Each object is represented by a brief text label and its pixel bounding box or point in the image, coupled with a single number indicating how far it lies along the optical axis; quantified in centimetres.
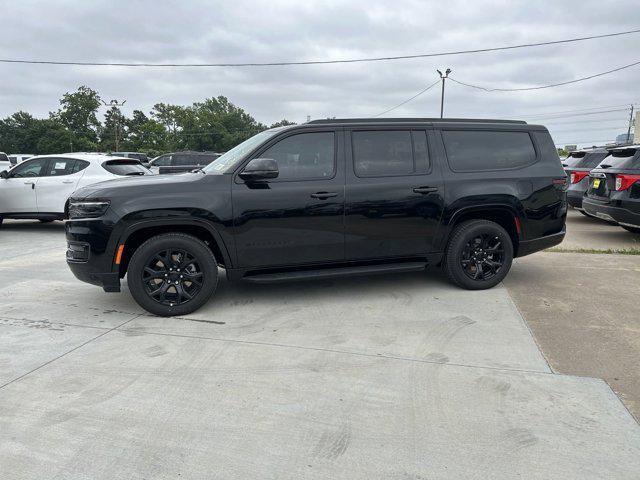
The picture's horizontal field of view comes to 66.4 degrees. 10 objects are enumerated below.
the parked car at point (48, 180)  998
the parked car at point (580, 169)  1137
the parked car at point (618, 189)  809
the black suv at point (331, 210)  469
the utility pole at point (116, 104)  6949
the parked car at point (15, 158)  2756
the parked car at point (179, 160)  2373
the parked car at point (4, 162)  1659
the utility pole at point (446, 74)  3769
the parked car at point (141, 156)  2966
